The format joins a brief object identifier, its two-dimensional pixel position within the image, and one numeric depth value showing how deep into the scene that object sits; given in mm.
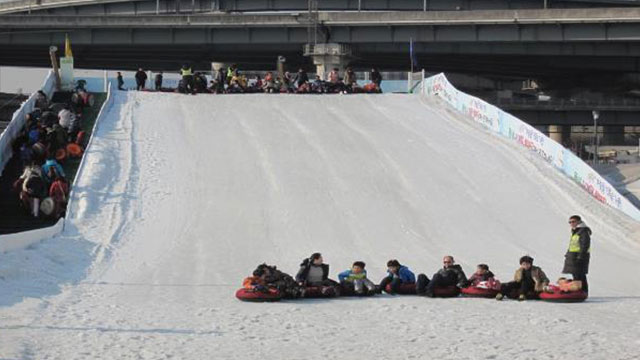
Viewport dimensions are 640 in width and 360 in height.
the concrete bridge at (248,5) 86375
